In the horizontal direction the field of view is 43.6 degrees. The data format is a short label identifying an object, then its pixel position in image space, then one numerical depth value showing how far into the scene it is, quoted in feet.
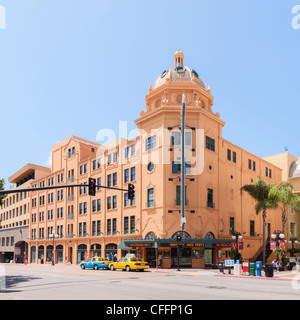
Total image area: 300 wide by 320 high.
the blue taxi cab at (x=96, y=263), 133.13
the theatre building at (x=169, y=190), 147.23
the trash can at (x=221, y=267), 106.36
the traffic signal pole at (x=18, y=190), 63.18
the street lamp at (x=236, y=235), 131.09
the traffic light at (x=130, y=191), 86.20
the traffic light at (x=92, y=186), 79.96
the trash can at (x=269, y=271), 96.99
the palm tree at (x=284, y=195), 150.10
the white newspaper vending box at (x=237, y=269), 103.55
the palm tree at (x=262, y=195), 153.07
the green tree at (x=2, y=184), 110.58
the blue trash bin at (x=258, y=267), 98.32
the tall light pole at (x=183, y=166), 140.77
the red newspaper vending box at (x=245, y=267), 102.58
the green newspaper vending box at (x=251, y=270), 99.81
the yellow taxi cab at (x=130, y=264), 120.26
